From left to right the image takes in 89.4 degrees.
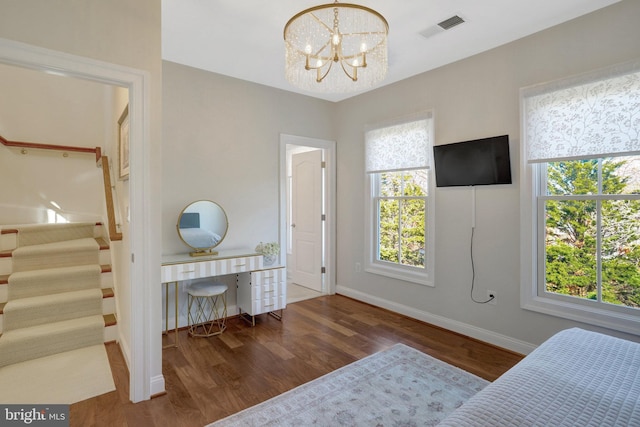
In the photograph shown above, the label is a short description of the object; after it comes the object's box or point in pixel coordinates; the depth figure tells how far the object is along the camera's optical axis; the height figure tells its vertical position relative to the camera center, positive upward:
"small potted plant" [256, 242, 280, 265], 3.58 -0.44
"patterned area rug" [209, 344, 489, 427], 1.96 -1.26
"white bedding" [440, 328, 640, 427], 1.02 -0.65
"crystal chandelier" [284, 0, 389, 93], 1.81 +1.04
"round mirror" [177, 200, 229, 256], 3.36 -0.15
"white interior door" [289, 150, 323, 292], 4.74 -0.13
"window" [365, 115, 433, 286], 3.58 +0.10
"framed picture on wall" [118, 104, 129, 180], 2.50 +0.58
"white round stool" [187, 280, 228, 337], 3.21 -1.06
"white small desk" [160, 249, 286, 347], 2.98 -0.59
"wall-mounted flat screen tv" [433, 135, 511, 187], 2.87 +0.44
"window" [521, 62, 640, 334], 2.32 +0.08
